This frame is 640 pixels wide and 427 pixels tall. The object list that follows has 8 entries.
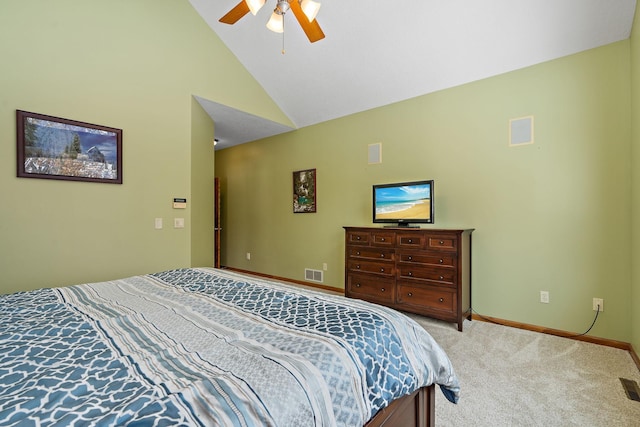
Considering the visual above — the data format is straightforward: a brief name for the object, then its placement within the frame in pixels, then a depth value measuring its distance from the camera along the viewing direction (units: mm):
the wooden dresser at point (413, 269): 2951
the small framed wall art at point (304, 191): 4676
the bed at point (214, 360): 667
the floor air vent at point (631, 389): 1881
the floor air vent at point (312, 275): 4605
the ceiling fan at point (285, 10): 2174
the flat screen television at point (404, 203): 3318
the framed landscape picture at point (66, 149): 2393
